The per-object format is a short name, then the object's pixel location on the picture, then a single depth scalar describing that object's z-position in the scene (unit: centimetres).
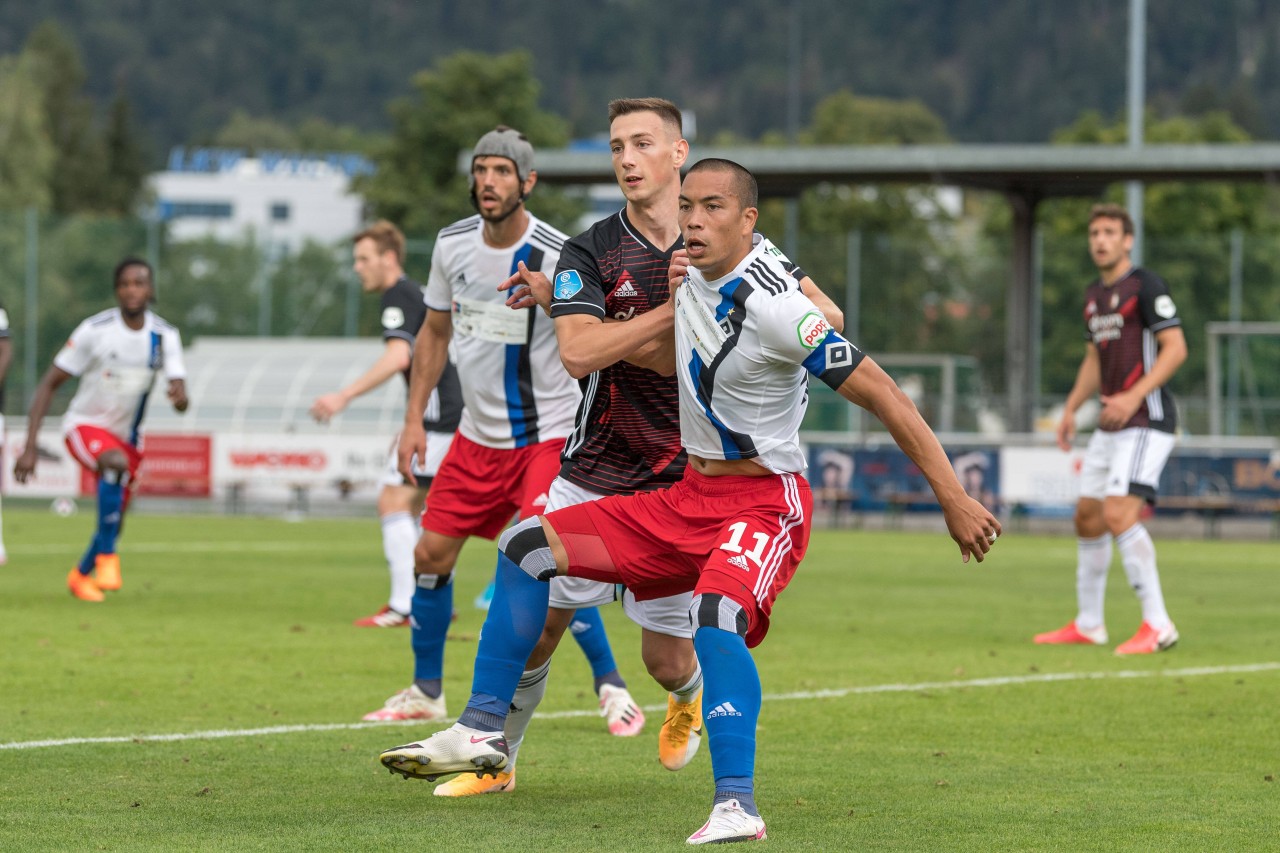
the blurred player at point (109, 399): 1415
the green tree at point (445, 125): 7556
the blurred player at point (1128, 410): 1174
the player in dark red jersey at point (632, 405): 652
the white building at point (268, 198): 16262
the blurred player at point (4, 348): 1497
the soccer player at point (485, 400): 814
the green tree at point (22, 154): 9400
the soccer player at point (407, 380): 1115
